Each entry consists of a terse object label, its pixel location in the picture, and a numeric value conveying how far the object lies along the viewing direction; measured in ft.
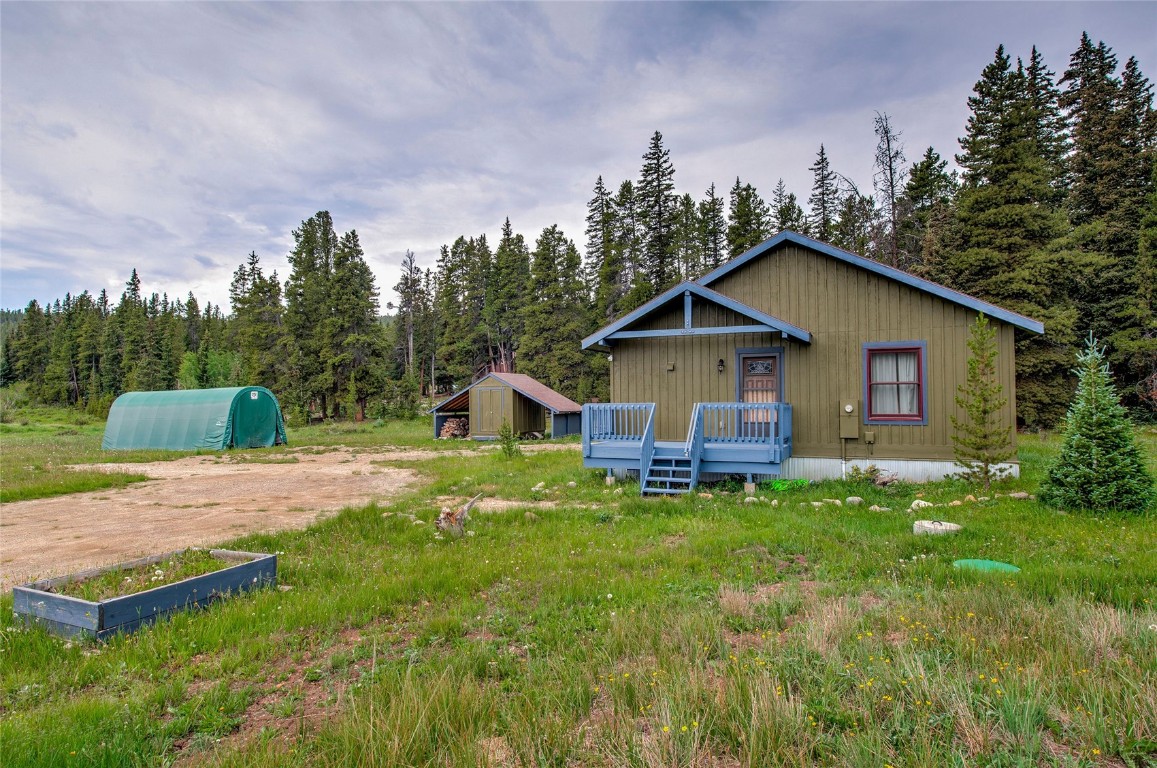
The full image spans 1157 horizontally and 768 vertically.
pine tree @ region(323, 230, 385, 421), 127.34
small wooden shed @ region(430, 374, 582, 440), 85.71
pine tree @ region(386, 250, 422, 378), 196.75
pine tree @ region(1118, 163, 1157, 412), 70.95
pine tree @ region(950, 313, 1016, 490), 32.07
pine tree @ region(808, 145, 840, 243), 125.29
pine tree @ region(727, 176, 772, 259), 124.88
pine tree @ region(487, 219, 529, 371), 164.25
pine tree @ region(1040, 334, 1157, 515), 25.07
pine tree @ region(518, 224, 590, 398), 129.49
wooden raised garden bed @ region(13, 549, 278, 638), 14.51
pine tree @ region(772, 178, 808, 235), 130.11
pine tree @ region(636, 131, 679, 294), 127.65
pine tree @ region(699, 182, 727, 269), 143.23
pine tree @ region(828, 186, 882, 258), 101.30
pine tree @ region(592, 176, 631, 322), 129.08
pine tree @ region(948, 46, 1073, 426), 70.08
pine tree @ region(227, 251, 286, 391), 134.62
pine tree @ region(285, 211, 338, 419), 129.80
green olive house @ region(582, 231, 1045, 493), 36.91
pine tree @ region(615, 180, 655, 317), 121.66
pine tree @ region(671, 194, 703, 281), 138.51
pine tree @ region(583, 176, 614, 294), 140.46
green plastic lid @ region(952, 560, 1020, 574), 17.69
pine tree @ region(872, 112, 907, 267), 91.97
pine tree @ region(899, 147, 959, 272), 93.76
